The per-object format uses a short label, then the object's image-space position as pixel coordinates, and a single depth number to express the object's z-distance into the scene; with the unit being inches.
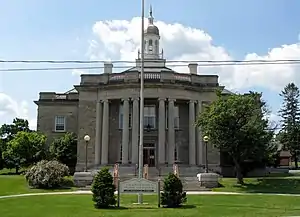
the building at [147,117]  1860.2
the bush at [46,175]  1414.9
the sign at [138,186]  895.7
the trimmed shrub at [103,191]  852.0
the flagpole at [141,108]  986.9
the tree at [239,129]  1469.0
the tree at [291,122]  2778.1
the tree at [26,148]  1937.7
